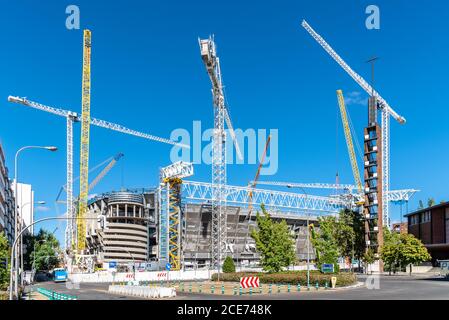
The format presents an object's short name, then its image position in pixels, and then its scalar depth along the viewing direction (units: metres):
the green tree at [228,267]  93.64
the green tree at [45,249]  132.48
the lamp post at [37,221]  33.47
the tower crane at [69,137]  163.62
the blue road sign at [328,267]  67.00
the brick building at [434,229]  114.56
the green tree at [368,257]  109.08
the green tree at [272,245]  79.28
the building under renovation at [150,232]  168.75
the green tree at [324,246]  71.31
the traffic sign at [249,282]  47.84
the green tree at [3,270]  53.53
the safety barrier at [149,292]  50.56
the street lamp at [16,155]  38.51
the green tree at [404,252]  97.25
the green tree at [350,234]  110.31
